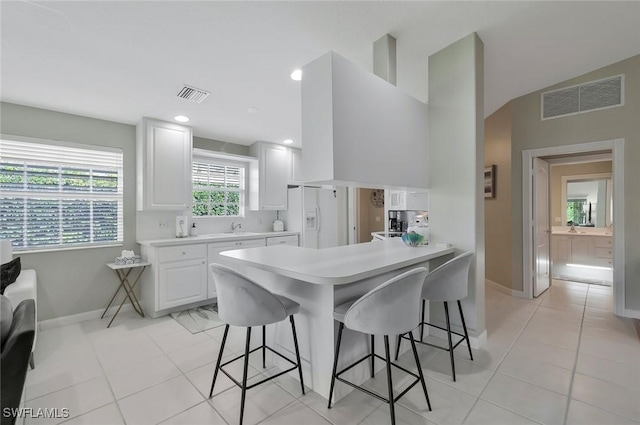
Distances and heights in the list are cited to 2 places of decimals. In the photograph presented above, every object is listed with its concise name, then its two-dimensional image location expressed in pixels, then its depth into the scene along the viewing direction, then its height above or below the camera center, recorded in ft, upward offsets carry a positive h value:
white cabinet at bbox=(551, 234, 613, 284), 17.30 -2.85
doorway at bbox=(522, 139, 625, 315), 10.82 -0.29
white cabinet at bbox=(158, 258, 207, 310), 11.64 -2.87
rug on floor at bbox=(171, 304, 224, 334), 10.61 -4.10
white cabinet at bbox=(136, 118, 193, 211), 12.09 +2.03
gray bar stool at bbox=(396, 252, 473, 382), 7.20 -1.76
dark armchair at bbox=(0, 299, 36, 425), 3.70 -1.97
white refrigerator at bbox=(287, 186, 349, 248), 16.72 -0.19
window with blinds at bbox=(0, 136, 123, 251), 10.28 +0.73
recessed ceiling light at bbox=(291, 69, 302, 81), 9.03 +4.30
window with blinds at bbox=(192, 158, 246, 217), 15.12 +1.34
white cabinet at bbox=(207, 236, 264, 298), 12.93 -1.78
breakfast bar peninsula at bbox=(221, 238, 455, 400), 6.05 -1.77
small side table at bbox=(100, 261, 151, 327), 11.42 -2.71
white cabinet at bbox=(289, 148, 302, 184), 17.72 +3.09
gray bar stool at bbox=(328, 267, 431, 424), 5.24 -1.79
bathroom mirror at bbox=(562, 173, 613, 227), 18.70 +0.70
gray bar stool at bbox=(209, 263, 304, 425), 5.74 -1.79
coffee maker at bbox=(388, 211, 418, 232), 16.35 -0.53
